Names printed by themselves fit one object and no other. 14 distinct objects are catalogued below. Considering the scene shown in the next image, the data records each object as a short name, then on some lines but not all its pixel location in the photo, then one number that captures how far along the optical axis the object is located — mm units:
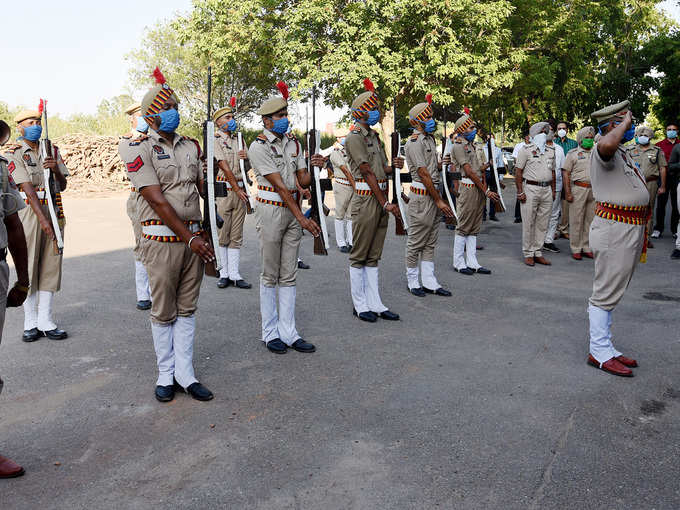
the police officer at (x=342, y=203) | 10664
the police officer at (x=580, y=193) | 9594
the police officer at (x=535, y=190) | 9195
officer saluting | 4652
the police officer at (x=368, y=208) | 6090
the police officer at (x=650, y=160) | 10781
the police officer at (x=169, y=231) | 3963
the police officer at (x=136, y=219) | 5973
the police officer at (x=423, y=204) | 6914
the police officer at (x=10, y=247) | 3285
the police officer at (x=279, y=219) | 5207
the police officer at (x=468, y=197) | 8211
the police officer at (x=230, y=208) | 7719
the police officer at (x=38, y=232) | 5434
